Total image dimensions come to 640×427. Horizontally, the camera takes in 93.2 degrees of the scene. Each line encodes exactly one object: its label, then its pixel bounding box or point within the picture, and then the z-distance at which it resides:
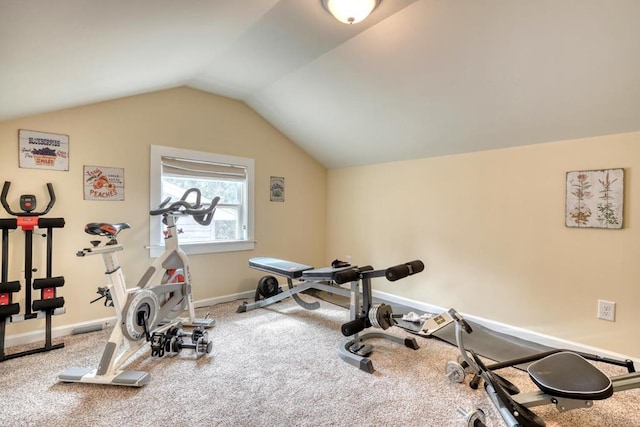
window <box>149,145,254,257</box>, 3.07
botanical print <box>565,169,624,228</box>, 2.14
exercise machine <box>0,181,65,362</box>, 2.16
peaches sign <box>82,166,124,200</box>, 2.68
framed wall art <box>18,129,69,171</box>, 2.40
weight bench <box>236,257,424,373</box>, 2.10
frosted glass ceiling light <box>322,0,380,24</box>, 1.69
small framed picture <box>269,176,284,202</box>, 3.92
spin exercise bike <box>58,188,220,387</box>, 1.89
